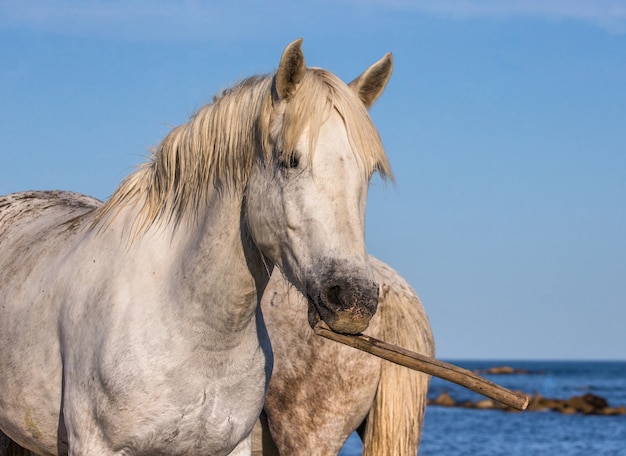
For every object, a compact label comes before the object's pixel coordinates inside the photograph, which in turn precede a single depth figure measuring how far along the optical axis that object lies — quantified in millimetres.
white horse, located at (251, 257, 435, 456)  10242
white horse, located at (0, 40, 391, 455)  7004
